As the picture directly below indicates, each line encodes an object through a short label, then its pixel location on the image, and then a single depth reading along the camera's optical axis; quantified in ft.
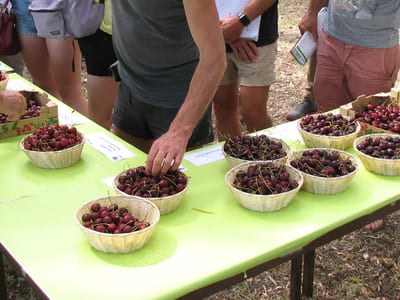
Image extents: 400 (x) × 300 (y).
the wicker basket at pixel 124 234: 4.60
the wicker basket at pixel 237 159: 6.08
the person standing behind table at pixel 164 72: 5.66
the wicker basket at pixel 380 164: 6.03
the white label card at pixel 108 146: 6.73
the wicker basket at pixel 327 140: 6.66
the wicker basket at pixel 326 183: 5.60
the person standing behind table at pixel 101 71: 10.05
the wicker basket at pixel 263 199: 5.26
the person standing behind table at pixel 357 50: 8.93
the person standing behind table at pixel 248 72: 9.57
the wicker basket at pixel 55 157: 6.21
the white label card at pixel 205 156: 6.58
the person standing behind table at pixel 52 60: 10.74
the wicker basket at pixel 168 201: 5.19
